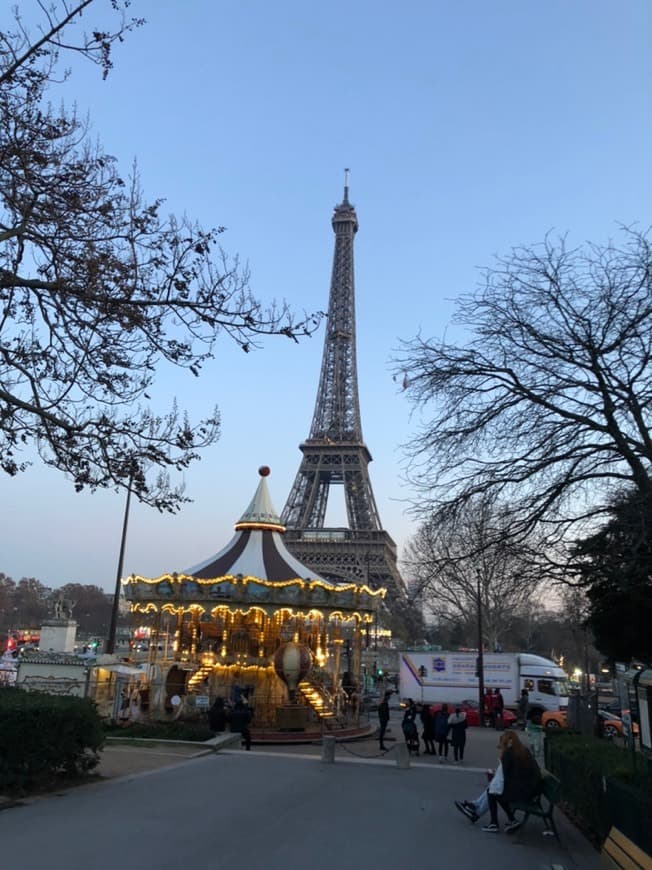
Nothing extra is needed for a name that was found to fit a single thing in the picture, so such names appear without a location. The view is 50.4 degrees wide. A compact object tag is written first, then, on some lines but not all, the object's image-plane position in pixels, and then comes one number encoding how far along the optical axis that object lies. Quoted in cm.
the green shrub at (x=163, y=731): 1580
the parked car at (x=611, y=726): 2448
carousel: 1988
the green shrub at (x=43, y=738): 886
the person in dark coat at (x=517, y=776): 802
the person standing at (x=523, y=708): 2717
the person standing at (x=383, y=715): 1661
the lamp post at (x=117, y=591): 2609
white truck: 2933
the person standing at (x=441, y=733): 1559
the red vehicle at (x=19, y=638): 6256
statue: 3034
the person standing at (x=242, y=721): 1573
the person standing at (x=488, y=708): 2650
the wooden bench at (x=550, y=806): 785
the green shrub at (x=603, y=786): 614
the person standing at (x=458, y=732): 1515
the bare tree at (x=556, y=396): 880
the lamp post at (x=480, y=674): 2685
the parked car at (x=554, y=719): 2515
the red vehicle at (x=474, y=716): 2642
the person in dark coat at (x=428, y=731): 1657
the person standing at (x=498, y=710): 2605
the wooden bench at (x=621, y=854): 493
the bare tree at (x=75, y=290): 819
